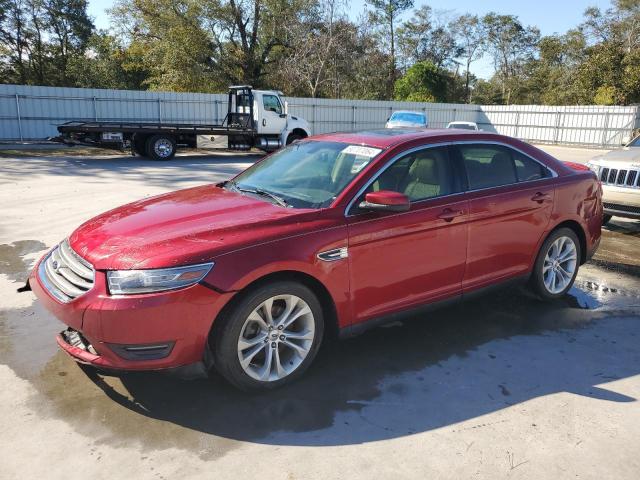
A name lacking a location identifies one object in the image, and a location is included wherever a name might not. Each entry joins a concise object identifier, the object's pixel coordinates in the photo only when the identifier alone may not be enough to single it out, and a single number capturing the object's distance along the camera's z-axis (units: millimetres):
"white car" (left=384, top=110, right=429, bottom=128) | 21688
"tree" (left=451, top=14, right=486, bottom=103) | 53750
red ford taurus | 3059
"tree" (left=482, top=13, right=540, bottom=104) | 54812
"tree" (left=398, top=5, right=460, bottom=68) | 47844
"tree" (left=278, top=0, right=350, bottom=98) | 32219
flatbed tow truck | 16797
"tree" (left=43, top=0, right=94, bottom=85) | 36406
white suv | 7633
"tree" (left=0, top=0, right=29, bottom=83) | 33938
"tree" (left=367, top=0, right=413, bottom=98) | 44656
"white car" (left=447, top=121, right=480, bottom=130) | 22406
